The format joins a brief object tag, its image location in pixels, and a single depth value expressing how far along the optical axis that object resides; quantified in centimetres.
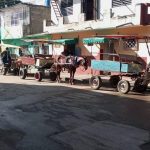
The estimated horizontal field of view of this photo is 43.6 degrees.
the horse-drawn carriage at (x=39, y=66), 1067
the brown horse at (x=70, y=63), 964
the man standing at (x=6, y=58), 1278
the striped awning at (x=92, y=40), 992
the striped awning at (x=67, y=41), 1205
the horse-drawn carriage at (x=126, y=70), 776
